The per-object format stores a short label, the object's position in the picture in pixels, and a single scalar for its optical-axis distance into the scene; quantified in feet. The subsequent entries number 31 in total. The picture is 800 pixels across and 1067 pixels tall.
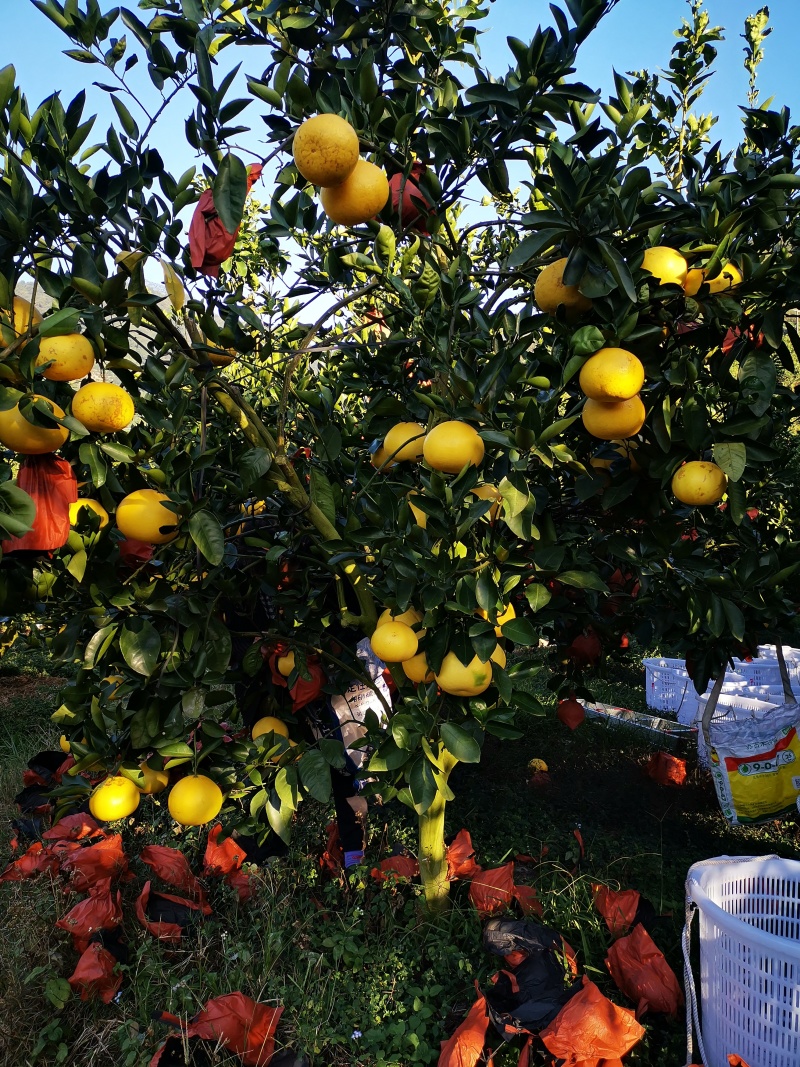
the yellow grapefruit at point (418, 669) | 4.64
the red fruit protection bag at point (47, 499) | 3.73
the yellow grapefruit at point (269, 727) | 5.79
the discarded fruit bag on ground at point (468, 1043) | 4.81
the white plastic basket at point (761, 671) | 13.44
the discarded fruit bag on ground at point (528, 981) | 5.28
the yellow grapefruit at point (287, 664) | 5.87
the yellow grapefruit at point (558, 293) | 3.94
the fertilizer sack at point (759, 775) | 8.70
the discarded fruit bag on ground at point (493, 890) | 6.74
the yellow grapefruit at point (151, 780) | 4.94
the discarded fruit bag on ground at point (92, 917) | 6.58
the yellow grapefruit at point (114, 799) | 4.59
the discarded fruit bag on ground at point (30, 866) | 7.77
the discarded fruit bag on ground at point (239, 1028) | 5.18
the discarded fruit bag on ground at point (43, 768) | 9.93
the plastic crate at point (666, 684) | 13.91
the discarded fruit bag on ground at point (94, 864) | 7.25
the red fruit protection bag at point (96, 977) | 6.11
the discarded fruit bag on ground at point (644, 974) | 5.70
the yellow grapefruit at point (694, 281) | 3.77
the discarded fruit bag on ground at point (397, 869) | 7.31
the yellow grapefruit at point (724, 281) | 3.91
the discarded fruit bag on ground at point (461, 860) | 7.32
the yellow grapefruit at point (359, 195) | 4.01
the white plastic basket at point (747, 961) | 4.64
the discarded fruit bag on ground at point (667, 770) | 10.36
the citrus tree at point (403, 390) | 3.78
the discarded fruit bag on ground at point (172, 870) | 7.43
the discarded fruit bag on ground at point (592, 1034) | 4.65
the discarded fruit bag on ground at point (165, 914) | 6.81
